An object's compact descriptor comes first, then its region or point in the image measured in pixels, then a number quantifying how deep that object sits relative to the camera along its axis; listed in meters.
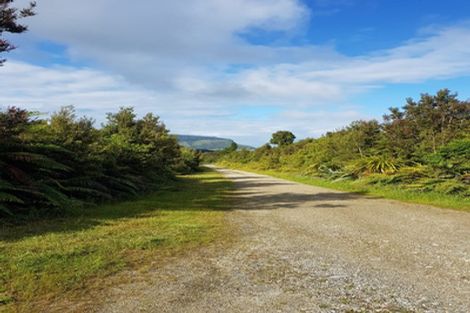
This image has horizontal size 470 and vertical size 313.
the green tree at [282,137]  59.18
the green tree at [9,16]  7.73
